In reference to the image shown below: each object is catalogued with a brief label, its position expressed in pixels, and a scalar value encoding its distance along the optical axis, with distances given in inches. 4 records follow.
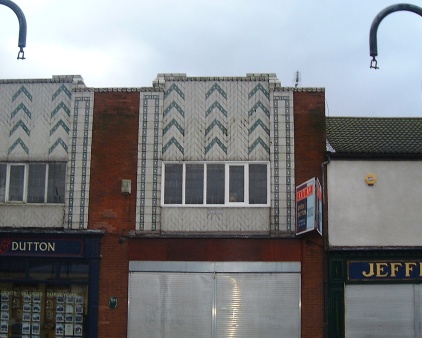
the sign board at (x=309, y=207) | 573.6
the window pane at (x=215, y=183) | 642.2
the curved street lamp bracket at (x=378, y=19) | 441.8
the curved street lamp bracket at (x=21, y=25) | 461.4
